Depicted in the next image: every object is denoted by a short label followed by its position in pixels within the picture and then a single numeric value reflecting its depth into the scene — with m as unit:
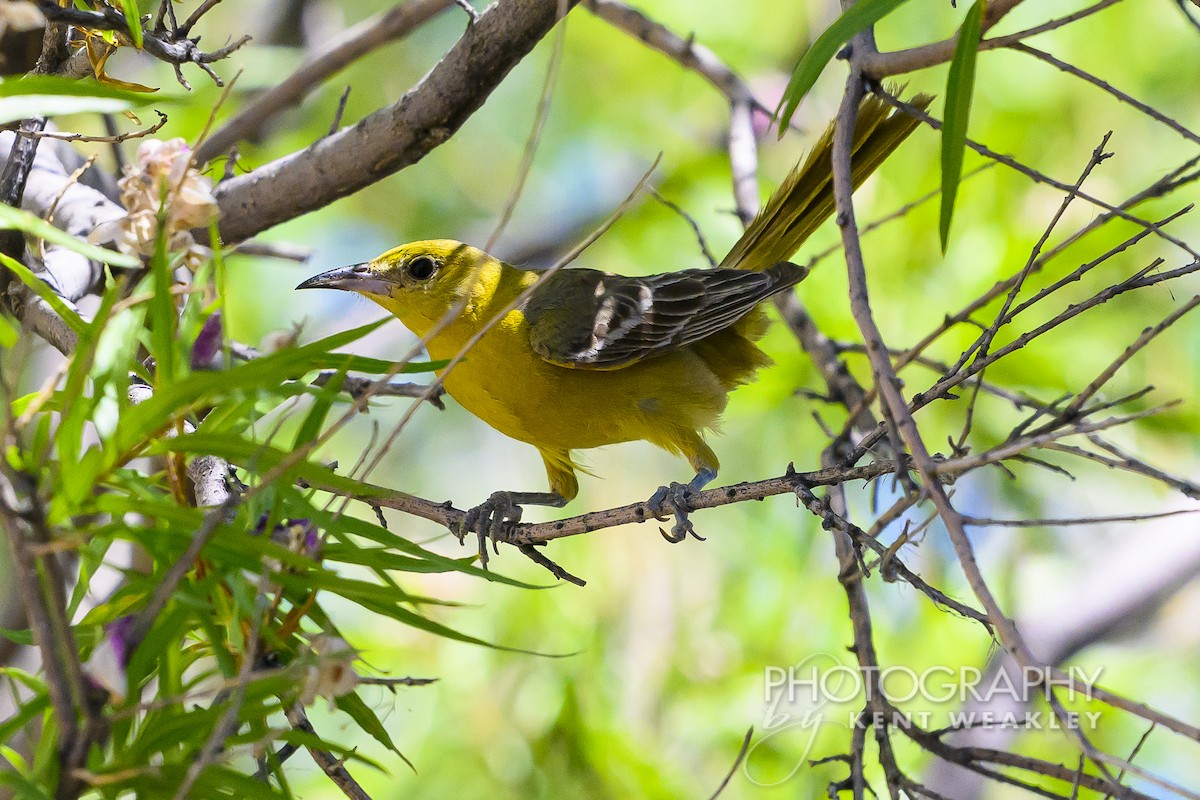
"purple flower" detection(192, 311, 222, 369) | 5.46
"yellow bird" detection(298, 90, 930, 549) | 5.58
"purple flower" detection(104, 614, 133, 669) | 4.18
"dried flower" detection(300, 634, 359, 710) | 4.06
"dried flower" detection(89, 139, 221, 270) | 5.09
